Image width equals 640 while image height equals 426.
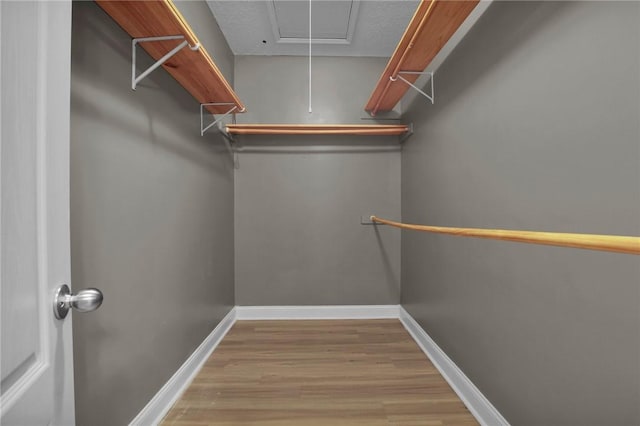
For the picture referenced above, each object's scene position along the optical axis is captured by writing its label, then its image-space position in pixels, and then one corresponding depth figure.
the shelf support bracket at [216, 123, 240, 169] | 2.19
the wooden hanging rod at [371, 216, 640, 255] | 0.39
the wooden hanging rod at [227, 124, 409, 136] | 2.21
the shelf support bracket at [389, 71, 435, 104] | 1.72
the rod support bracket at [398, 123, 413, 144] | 2.27
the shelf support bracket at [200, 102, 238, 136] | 1.83
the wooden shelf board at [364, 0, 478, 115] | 1.15
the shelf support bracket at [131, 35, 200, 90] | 1.12
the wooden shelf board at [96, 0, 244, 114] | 0.97
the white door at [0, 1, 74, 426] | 0.38
